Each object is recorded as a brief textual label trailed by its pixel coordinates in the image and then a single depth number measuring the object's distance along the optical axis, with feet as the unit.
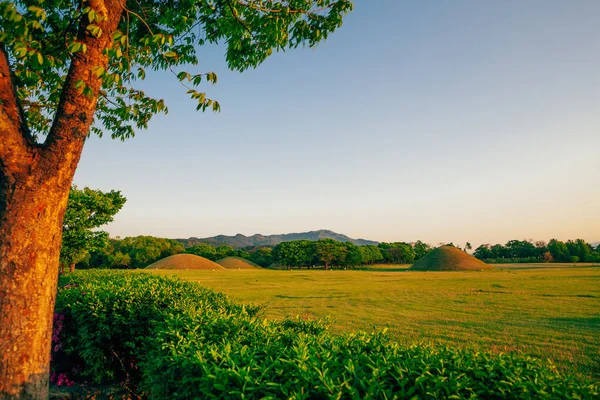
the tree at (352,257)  356.79
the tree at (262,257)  374.02
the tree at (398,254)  433.07
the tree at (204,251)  372.58
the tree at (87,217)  74.64
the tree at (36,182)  13.43
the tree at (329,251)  350.64
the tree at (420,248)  462.60
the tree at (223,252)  381.19
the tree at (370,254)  382.42
